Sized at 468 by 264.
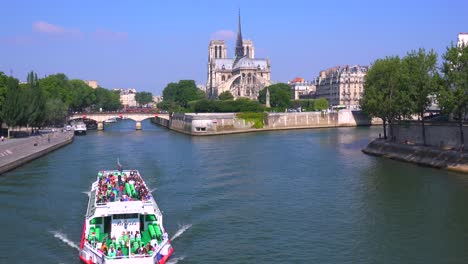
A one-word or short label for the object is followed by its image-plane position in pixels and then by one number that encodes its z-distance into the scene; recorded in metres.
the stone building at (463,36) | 63.92
